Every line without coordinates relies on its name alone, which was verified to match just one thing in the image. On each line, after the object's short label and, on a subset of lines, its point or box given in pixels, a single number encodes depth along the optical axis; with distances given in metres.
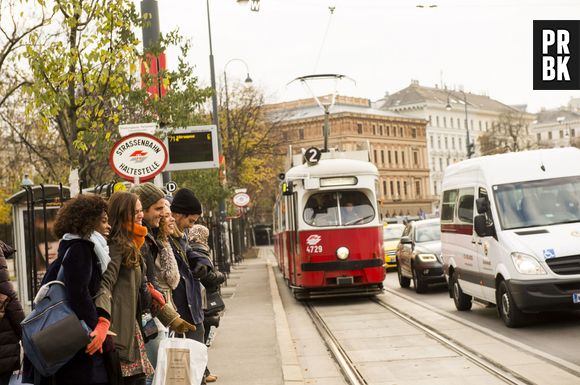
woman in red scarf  5.53
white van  12.51
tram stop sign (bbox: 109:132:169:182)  11.32
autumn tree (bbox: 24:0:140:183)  11.84
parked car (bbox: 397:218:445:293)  20.58
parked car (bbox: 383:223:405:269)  30.16
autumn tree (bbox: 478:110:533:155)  89.10
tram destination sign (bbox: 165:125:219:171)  17.33
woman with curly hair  5.09
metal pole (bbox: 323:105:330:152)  24.07
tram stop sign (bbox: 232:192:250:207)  41.48
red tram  19.30
